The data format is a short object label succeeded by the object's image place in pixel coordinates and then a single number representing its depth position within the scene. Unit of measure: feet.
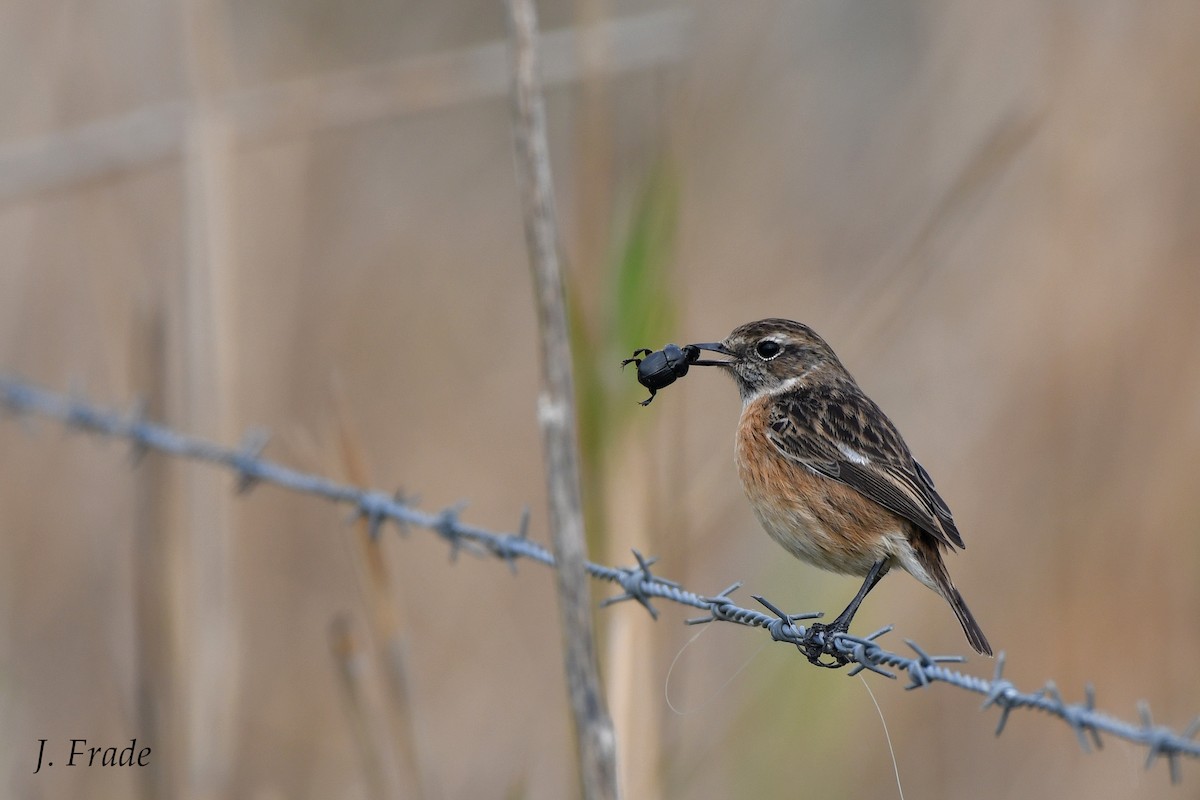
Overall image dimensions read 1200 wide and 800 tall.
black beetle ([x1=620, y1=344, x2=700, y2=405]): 20.07
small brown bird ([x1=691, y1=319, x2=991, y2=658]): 21.63
